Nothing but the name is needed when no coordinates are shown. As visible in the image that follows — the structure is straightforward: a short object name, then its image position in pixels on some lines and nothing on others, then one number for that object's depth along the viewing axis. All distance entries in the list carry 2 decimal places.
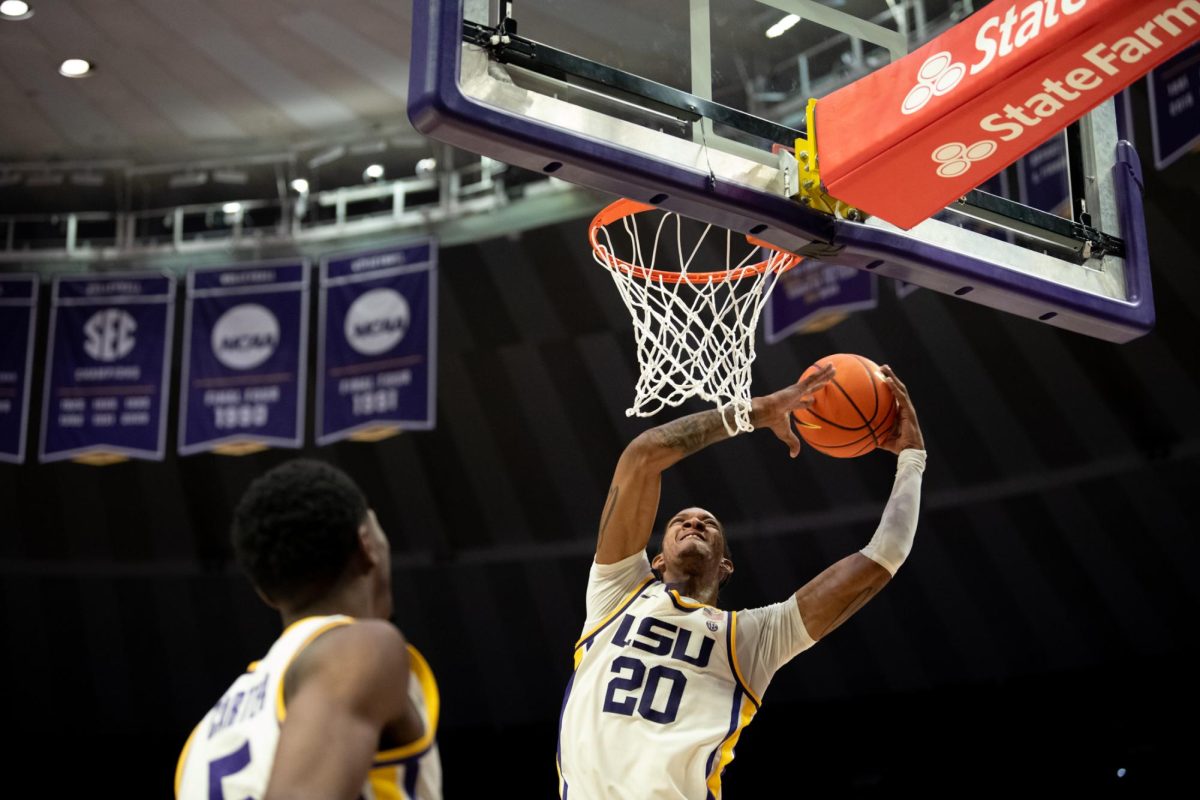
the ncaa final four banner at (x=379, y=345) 10.30
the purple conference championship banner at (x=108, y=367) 10.65
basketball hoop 4.48
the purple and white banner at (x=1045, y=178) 7.88
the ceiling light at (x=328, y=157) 11.72
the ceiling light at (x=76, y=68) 10.48
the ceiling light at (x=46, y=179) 12.13
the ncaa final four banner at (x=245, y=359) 10.57
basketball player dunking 4.25
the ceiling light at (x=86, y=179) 12.12
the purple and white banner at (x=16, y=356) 10.73
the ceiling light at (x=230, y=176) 12.08
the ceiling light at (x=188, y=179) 12.09
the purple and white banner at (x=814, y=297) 8.91
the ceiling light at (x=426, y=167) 11.55
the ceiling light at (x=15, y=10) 9.72
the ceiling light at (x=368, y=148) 11.70
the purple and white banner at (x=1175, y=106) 7.55
